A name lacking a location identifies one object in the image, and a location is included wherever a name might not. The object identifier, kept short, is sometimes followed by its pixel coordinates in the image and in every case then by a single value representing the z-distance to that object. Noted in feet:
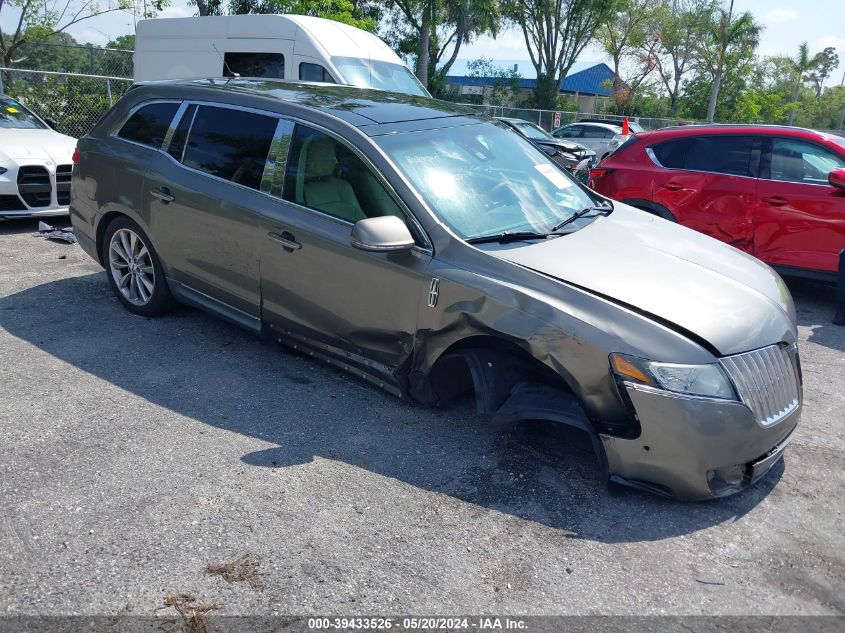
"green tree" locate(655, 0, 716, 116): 160.04
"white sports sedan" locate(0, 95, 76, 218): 26.89
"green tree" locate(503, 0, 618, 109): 127.34
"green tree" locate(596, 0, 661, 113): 158.92
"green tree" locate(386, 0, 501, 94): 101.19
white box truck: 35.78
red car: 22.38
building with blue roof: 184.75
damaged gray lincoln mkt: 10.64
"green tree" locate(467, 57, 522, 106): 135.03
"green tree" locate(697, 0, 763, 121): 148.56
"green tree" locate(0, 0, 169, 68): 69.62
